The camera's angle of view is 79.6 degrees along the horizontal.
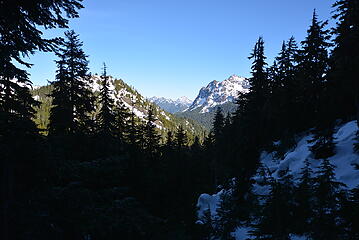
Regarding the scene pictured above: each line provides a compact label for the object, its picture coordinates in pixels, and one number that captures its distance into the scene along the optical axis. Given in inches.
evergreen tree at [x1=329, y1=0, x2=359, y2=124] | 490.8
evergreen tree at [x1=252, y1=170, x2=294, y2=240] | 374.2
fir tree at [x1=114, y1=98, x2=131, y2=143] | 1382.9
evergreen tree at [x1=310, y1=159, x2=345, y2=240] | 319.0
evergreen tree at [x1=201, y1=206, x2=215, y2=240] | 631.8
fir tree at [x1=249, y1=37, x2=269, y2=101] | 1125.1
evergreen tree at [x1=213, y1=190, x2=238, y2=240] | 592.1
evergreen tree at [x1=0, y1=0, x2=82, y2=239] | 176.2
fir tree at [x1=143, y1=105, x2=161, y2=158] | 1559.4
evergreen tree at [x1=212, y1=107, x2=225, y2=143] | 1901.9
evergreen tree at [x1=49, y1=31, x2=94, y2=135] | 735.1
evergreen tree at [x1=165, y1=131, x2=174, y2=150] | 1797.5
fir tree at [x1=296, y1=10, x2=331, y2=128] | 710.5
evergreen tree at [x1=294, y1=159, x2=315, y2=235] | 374.6
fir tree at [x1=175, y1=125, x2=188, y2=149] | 1876.2
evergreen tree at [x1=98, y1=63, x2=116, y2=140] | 1107.3
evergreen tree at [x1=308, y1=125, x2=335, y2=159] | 654.5
